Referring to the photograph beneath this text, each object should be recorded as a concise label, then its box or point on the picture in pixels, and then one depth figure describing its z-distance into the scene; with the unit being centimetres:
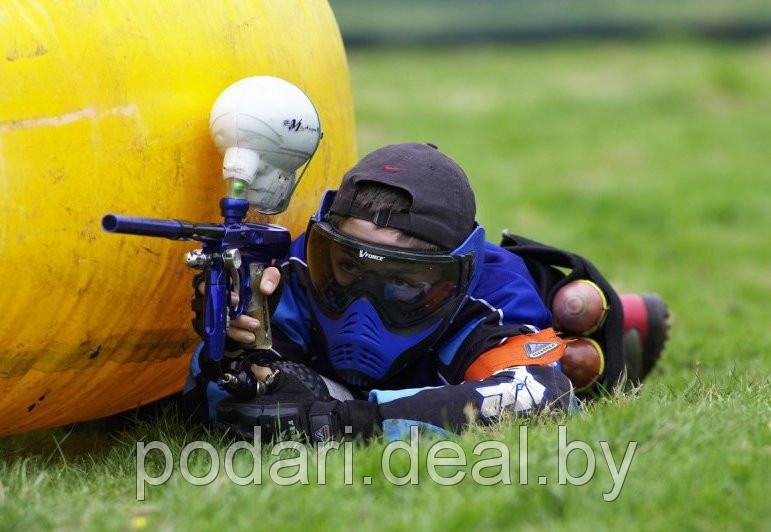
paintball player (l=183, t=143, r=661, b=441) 773
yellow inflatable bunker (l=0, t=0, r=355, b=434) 716
